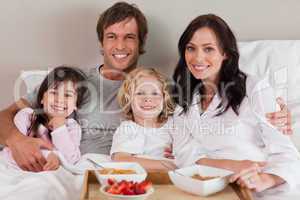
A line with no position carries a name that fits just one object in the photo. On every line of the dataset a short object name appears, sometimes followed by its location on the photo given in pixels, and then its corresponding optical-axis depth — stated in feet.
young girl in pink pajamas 6.04
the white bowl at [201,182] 4.49
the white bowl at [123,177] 4.61
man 6.45
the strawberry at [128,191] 4.33
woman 5.54
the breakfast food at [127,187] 4.33
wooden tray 4.49
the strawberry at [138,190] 4.35
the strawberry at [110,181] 4.49
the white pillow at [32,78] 6.92
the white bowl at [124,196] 4.26
